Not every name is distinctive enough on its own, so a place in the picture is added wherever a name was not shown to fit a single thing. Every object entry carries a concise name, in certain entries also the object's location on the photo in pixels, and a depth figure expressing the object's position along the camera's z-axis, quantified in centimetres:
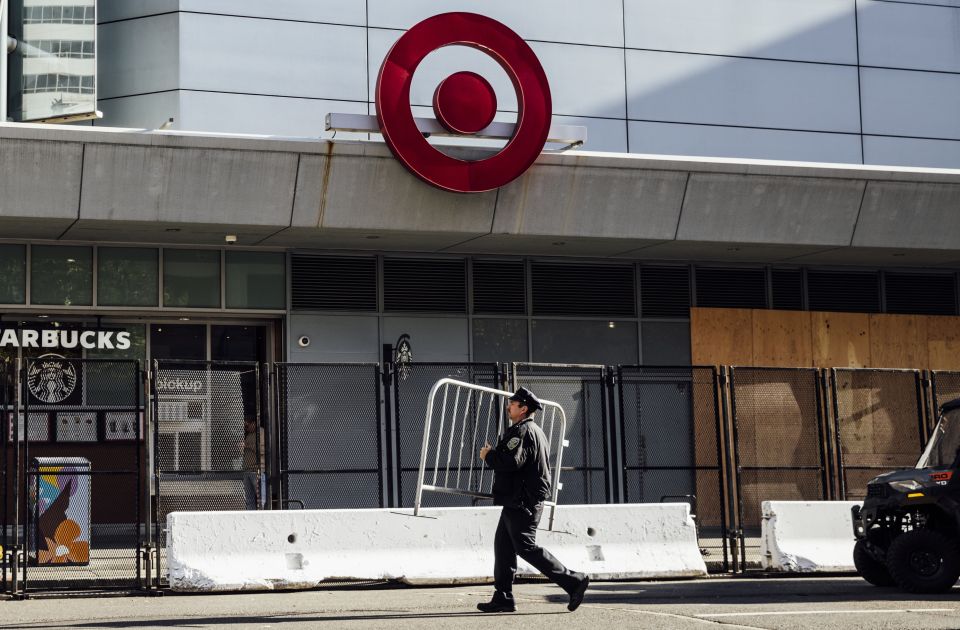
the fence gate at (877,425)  1902
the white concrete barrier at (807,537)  1541
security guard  1106
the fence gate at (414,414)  1931
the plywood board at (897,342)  2420
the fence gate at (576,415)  1938
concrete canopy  1828
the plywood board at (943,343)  2444
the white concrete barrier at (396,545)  1343
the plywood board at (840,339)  2384
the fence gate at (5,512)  1337
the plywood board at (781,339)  2355
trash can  1560
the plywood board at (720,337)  2339
